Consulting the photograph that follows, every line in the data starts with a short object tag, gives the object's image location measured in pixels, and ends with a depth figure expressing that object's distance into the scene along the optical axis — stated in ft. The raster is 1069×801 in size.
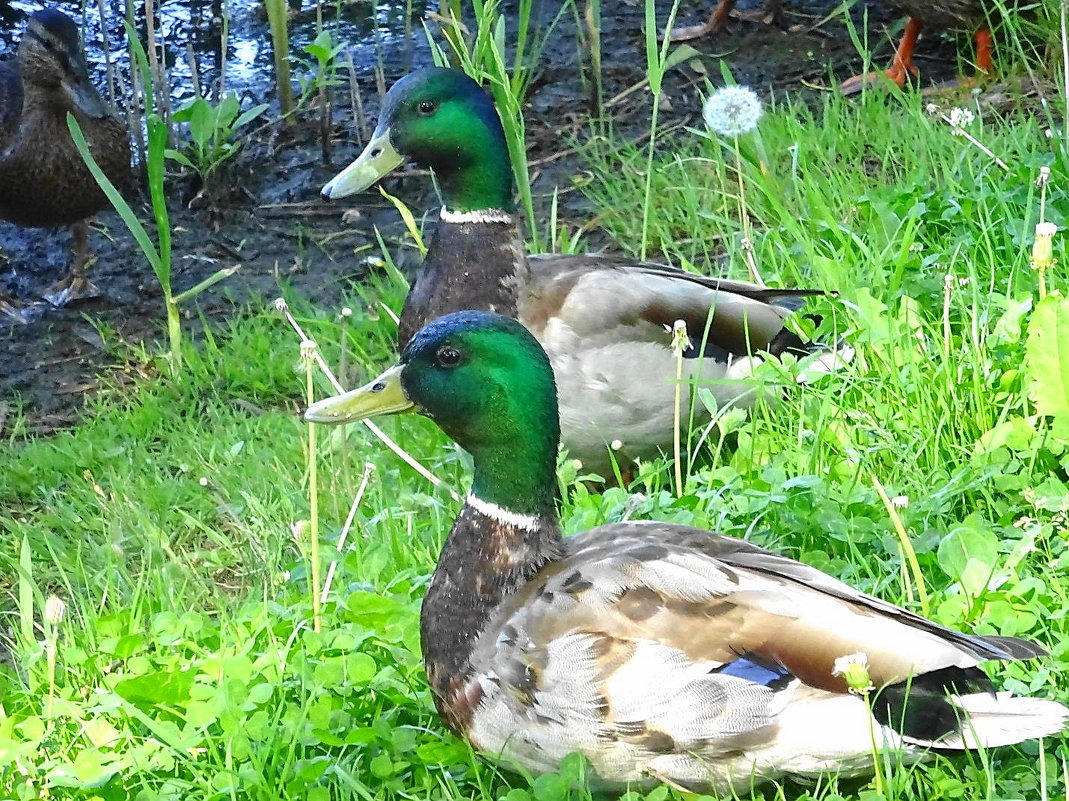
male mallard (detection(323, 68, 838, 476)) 22.40
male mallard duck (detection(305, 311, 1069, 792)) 13.41
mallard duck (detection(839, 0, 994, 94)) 34.78
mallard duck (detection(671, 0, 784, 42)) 40.91
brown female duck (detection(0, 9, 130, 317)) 34.35
